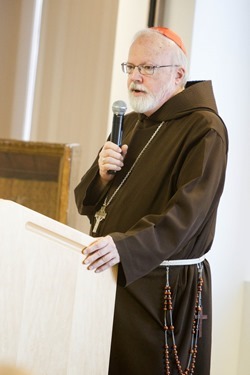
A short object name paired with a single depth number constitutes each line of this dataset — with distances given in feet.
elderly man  17.47
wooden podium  14.14
